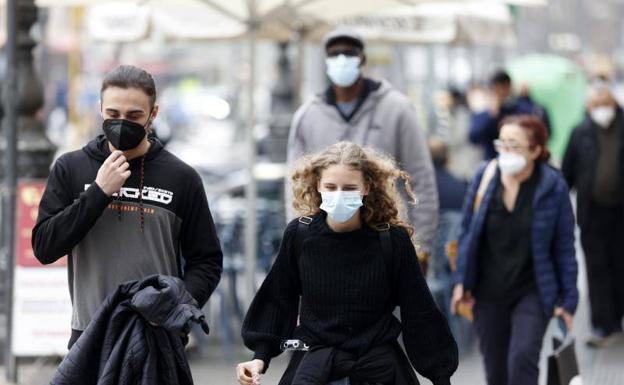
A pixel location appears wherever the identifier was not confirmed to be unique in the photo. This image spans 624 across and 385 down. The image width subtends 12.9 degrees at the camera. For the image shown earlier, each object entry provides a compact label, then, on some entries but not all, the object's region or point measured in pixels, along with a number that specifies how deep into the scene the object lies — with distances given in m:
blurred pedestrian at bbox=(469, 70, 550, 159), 25.09
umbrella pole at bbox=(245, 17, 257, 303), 18.93
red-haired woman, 13.48
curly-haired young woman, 9.10
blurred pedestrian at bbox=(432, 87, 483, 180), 50.84
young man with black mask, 9.14
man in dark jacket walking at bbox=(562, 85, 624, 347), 20.66
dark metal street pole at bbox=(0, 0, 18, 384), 16.78
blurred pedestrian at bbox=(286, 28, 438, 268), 14.13
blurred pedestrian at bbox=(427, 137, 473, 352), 20.36
